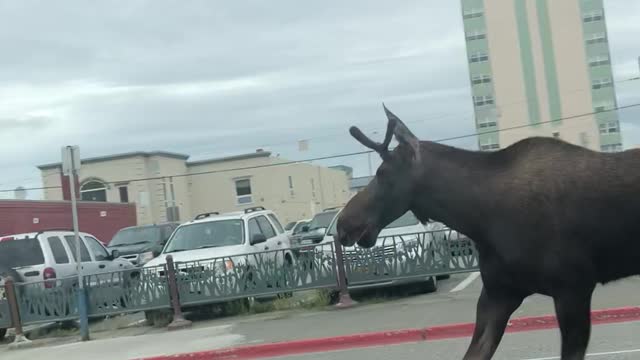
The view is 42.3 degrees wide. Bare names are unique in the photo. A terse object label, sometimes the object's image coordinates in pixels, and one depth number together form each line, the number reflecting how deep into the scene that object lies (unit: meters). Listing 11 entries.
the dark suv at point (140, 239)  22.09
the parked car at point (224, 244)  14.05
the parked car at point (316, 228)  18.89
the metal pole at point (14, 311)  13.94
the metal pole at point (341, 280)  13.94
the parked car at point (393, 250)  13.98
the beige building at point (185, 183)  48.62
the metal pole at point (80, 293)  13.43
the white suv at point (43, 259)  14.76
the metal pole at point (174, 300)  13.78
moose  4.30
